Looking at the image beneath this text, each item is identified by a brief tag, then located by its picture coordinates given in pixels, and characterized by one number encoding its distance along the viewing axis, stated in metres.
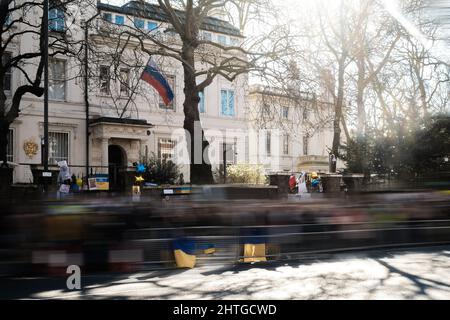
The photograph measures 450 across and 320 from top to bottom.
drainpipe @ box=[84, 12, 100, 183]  19.28
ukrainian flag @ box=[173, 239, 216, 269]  8.24
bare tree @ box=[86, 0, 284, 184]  19.98
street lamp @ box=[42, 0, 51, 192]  17.59
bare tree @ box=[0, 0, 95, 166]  20.05
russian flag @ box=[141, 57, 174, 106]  19.96
